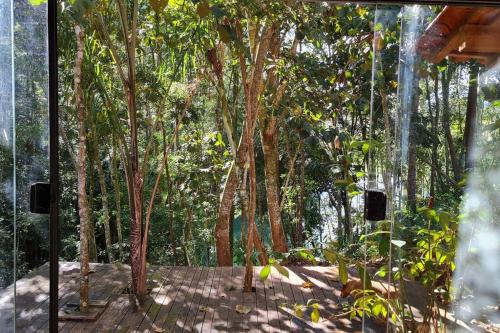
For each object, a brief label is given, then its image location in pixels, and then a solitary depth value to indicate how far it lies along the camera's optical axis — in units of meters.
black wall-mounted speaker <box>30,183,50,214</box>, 1.53
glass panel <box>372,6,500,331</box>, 1.68
